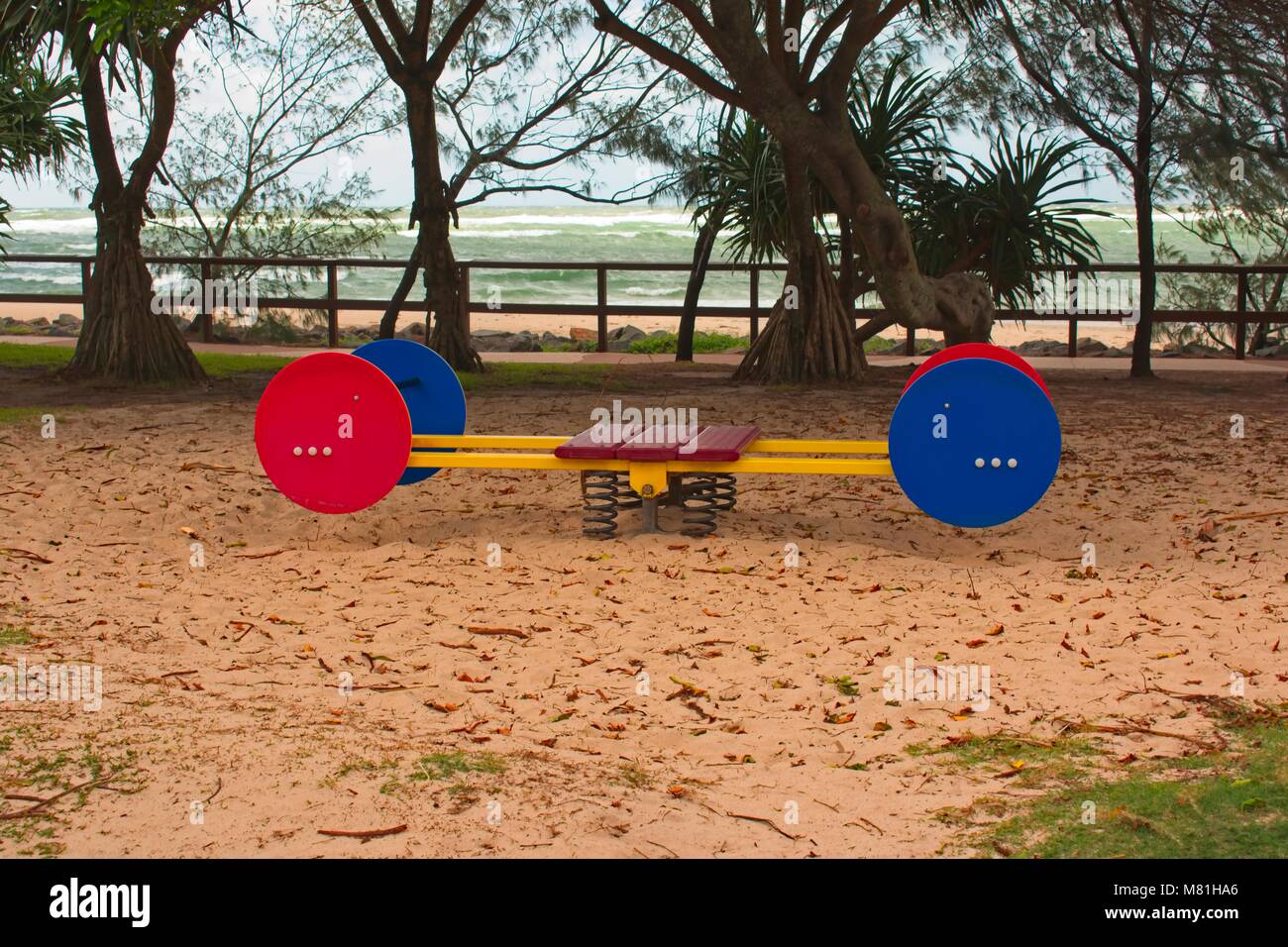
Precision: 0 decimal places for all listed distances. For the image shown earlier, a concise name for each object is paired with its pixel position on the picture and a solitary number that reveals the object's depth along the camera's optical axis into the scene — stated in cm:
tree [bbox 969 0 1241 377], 1139
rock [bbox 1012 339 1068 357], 1652
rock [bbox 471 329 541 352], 1739
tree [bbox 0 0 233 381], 1091
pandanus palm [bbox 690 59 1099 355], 1224
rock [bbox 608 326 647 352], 1845
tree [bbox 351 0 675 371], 1202
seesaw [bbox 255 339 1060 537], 570
